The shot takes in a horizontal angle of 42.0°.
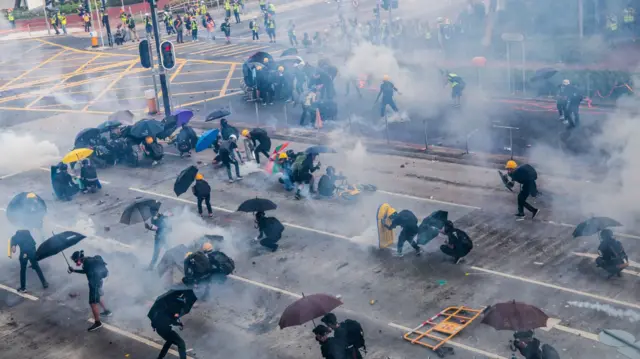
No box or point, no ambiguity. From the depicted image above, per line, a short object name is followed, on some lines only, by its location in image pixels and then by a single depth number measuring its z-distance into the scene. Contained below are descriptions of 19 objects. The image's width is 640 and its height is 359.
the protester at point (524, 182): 16.72
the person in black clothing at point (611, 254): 13.92
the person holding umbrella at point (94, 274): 14.07
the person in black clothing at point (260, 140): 21.97
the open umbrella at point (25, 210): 17.66
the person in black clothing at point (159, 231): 16.17
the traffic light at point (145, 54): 27.81
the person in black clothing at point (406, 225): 15.60
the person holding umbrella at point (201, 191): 18.69
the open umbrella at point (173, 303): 12.40
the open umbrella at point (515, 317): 10.53
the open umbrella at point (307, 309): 11.26
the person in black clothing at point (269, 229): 16.59
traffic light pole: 27.77
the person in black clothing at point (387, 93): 25.69
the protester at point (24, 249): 15.80
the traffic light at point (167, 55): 27.59
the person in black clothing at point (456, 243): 15.13
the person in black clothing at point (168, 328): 12.36
